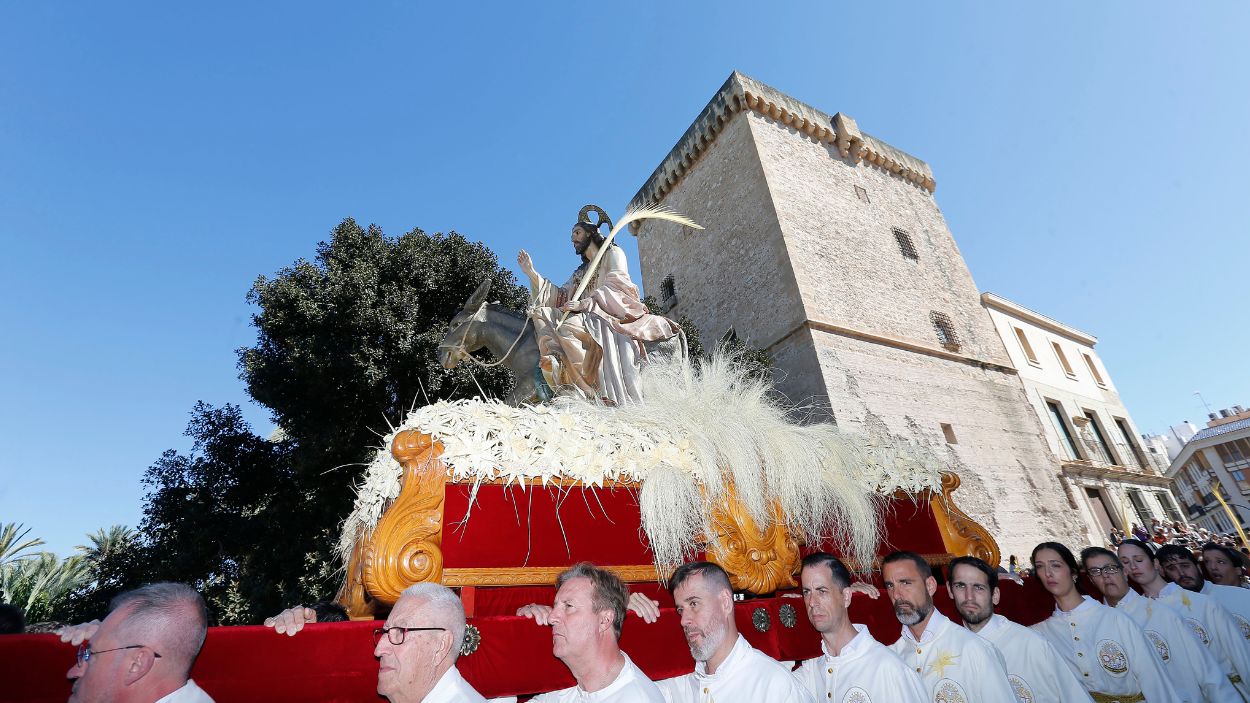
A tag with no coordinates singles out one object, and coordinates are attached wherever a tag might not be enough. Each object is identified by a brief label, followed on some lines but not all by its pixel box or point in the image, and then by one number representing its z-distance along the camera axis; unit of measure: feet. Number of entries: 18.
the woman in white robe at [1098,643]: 11.85
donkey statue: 19.49
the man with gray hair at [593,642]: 7.43
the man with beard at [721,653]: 8.20
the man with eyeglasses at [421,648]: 6.67
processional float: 8.45
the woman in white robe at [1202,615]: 13.89
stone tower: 48.55
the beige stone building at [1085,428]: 63.52
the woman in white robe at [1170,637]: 12.73
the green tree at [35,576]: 72.28
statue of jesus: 15.38
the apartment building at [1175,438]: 219.37
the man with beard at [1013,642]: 10.48
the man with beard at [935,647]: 9.78
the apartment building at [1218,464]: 143.02
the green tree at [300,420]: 38.63
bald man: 5.53
